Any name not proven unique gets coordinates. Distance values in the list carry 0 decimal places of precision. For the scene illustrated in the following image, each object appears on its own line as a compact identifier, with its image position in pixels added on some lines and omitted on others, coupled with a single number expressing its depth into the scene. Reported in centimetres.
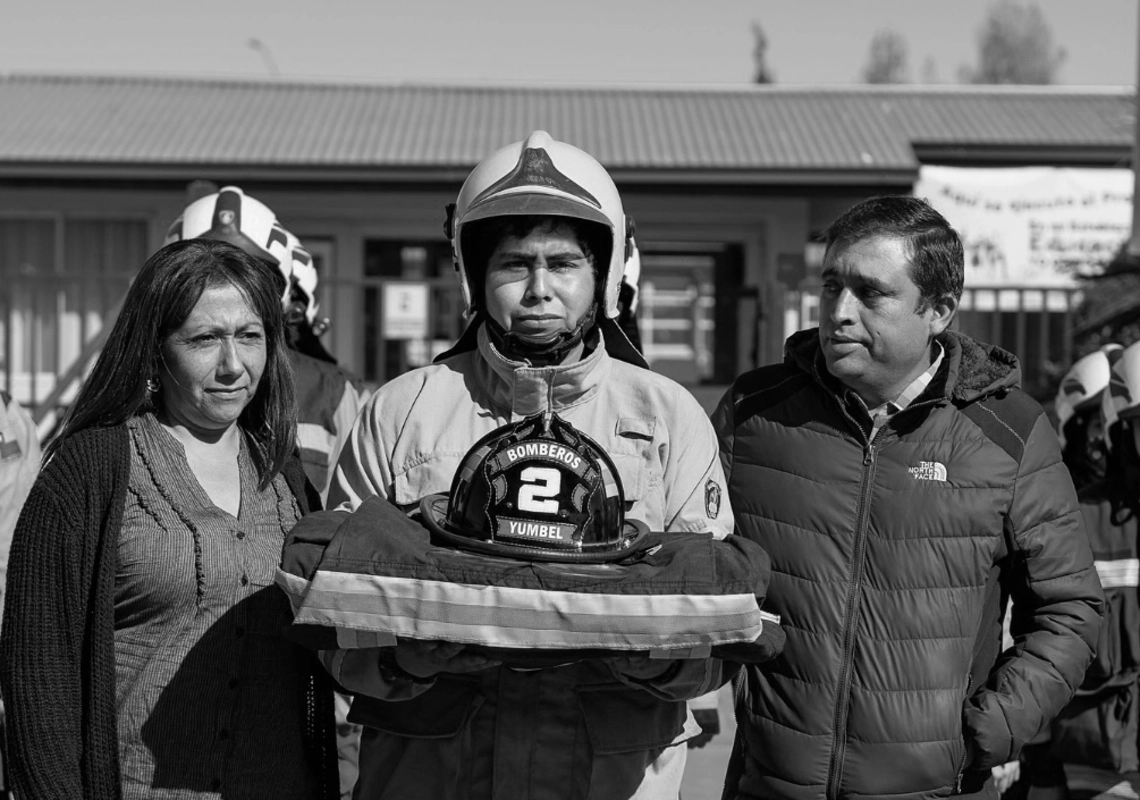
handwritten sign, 1419
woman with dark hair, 277
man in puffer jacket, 295
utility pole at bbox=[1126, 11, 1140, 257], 973
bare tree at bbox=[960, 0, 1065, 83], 6103
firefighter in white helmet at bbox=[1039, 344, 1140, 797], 462
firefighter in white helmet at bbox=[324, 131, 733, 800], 256
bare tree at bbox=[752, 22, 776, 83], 4841
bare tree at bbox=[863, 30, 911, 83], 6525
